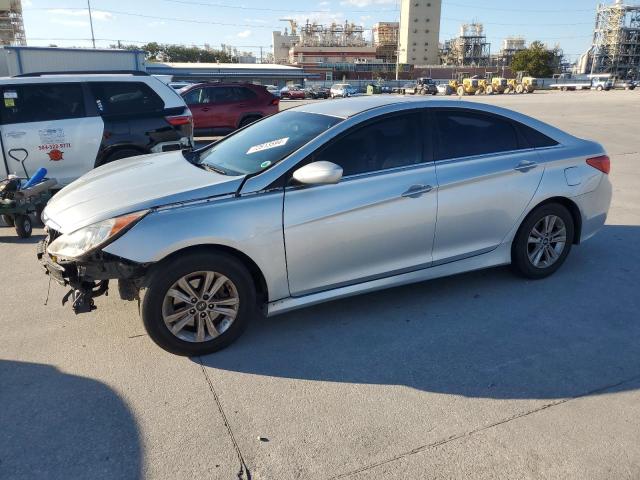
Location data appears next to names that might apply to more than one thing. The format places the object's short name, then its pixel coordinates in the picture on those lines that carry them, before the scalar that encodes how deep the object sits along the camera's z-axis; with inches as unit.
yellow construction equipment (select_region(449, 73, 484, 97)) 2454.5
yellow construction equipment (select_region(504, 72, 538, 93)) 2659.9
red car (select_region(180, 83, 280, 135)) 538.6
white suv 264.8
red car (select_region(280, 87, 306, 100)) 1910.7
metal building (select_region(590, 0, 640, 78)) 5064.0
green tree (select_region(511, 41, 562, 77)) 4106.8
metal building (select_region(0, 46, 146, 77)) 914.7
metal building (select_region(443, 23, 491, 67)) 5846.5
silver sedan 123.6
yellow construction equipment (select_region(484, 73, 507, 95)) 2578.7
